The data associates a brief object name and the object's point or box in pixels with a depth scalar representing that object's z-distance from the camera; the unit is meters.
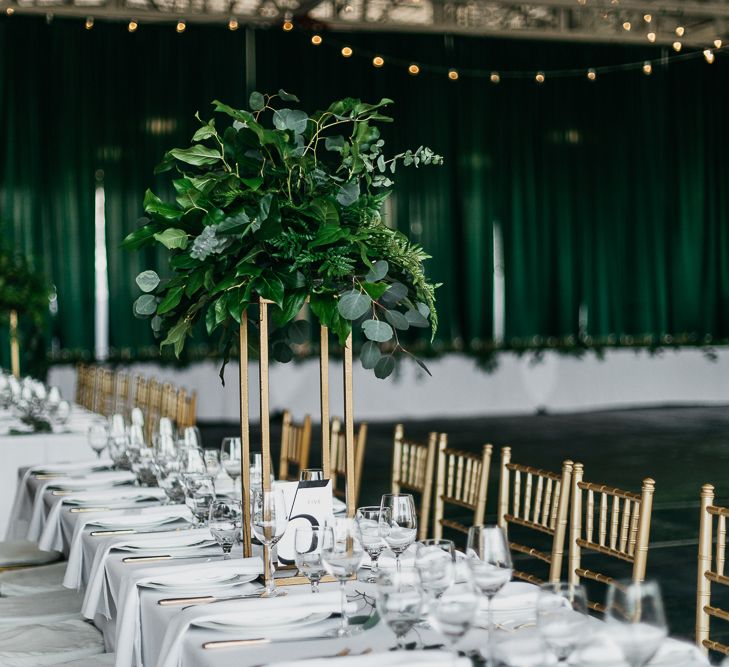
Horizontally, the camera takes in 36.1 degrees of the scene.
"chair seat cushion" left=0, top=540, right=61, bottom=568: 4.14
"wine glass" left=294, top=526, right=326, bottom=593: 2.14
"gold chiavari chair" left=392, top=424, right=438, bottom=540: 3.95
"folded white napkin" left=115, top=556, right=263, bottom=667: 2.28
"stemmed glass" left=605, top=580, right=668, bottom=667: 1.60
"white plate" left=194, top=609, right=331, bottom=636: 2.02
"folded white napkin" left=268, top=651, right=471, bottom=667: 1.74
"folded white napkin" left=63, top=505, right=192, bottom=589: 3.00
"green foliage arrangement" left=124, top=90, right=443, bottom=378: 2.39
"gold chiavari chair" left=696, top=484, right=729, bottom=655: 2.45
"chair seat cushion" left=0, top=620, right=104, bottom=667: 2.78
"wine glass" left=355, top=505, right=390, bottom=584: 2.33
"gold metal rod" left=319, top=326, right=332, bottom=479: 2.53
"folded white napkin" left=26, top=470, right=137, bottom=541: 3.68
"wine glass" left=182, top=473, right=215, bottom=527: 2.84
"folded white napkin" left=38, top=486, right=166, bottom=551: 3.40
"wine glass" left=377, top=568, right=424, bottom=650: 1.81
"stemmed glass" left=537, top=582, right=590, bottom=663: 1.66
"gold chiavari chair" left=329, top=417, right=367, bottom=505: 4.48
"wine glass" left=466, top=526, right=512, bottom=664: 1.89
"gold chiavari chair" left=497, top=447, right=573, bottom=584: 3.02
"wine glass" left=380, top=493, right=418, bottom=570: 2.33
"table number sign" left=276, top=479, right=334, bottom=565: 2.40
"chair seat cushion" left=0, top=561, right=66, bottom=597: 3.56
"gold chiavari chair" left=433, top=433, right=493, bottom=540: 3.55
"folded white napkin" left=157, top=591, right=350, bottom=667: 2.01
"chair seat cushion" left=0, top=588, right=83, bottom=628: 3.14
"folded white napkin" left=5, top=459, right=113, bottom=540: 4.09
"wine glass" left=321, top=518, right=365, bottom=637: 2.04
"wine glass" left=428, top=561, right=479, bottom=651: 1.73
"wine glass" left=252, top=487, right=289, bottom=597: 2.31
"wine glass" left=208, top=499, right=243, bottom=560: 2.52
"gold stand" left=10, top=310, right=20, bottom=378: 10.83
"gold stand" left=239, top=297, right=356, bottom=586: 2.48
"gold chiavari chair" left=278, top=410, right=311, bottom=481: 4.59
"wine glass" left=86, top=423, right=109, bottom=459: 4.08
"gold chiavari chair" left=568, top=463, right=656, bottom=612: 2.65
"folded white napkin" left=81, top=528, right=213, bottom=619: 2.65
